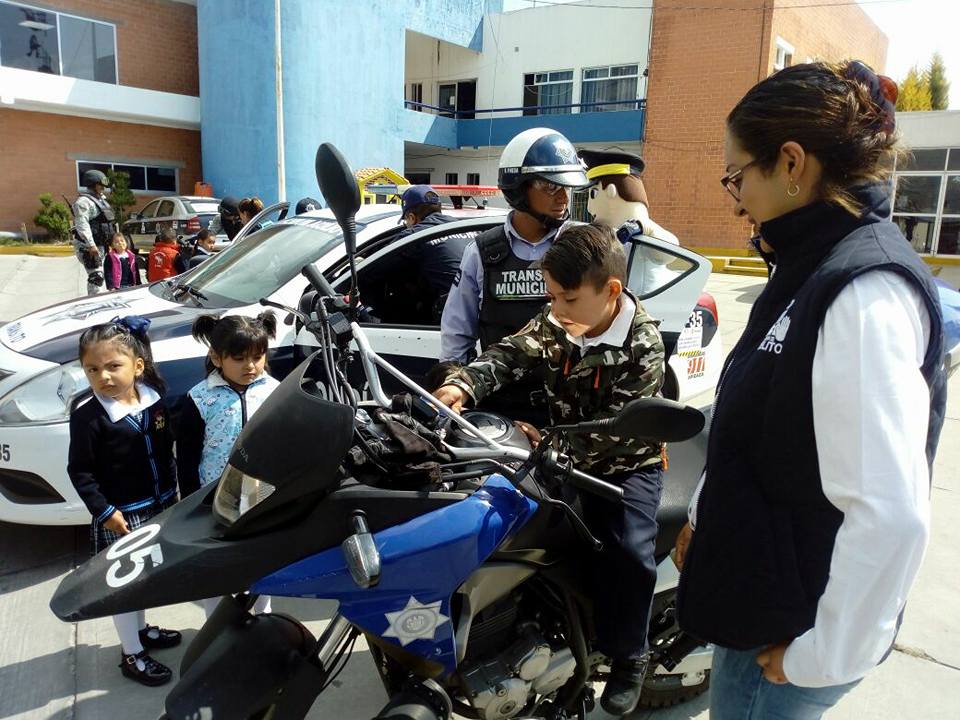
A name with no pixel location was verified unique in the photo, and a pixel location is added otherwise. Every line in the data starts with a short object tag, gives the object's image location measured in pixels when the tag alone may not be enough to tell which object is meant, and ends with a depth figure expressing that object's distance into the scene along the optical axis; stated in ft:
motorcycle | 4.75
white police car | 10.82
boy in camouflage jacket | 6.34
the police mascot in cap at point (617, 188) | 19.08
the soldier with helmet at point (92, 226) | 26.40
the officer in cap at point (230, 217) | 27.94
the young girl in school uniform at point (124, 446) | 8.52
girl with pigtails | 9.02
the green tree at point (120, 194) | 62.85
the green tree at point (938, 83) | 104.99
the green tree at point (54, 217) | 61.40
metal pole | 52.77
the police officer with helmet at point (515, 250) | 9.07
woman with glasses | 3.56
